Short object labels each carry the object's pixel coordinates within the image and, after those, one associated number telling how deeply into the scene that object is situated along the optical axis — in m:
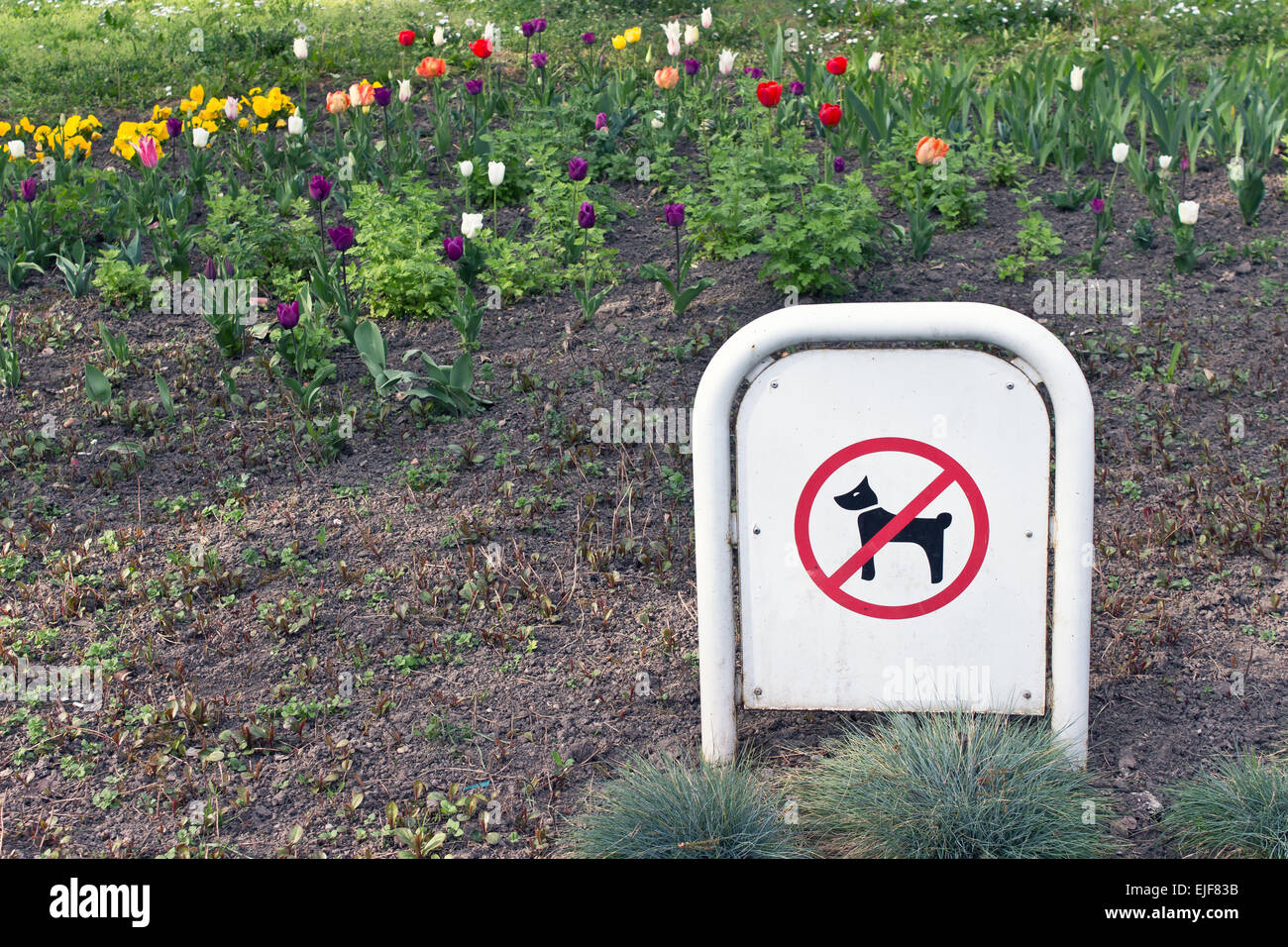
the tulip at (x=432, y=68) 6.22
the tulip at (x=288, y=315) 4.41
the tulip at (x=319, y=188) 4.73
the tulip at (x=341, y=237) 4.56
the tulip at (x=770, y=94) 5.28
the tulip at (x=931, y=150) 5.14
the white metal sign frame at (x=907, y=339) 2.62
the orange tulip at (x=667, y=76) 6.25
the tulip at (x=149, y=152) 5.71
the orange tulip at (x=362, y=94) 6.07
